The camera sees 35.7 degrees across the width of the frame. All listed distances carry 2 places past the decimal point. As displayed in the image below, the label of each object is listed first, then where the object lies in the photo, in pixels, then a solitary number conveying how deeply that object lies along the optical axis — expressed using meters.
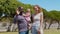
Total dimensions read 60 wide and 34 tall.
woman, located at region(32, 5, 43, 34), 3.70
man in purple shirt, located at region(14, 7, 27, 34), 4.04
